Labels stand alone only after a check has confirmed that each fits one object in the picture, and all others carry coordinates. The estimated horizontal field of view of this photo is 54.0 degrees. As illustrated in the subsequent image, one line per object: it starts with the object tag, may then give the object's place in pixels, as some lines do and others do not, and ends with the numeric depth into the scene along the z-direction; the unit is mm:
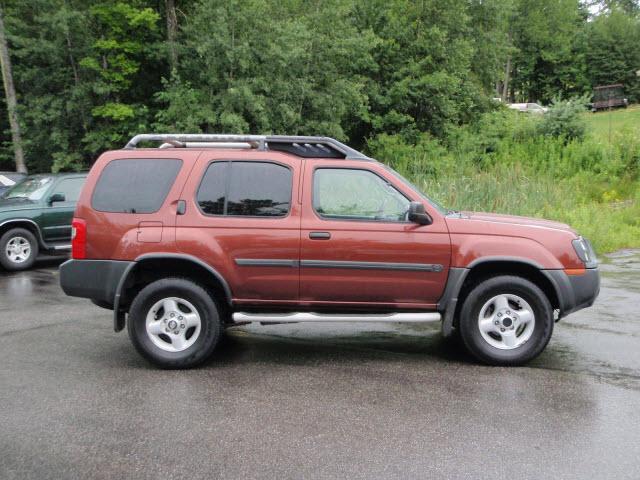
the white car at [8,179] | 14638
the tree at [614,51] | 54000
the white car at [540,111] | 24753
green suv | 11359
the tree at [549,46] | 57688
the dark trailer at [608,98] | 44156
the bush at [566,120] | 23141
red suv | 5410
